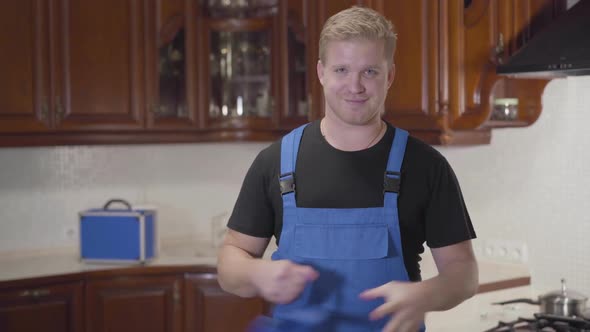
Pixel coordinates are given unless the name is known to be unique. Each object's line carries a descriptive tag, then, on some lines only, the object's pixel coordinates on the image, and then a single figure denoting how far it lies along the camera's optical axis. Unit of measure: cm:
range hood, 239
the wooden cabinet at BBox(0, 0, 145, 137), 328
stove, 226
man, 156
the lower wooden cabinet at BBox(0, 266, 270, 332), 314
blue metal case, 338
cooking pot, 238
